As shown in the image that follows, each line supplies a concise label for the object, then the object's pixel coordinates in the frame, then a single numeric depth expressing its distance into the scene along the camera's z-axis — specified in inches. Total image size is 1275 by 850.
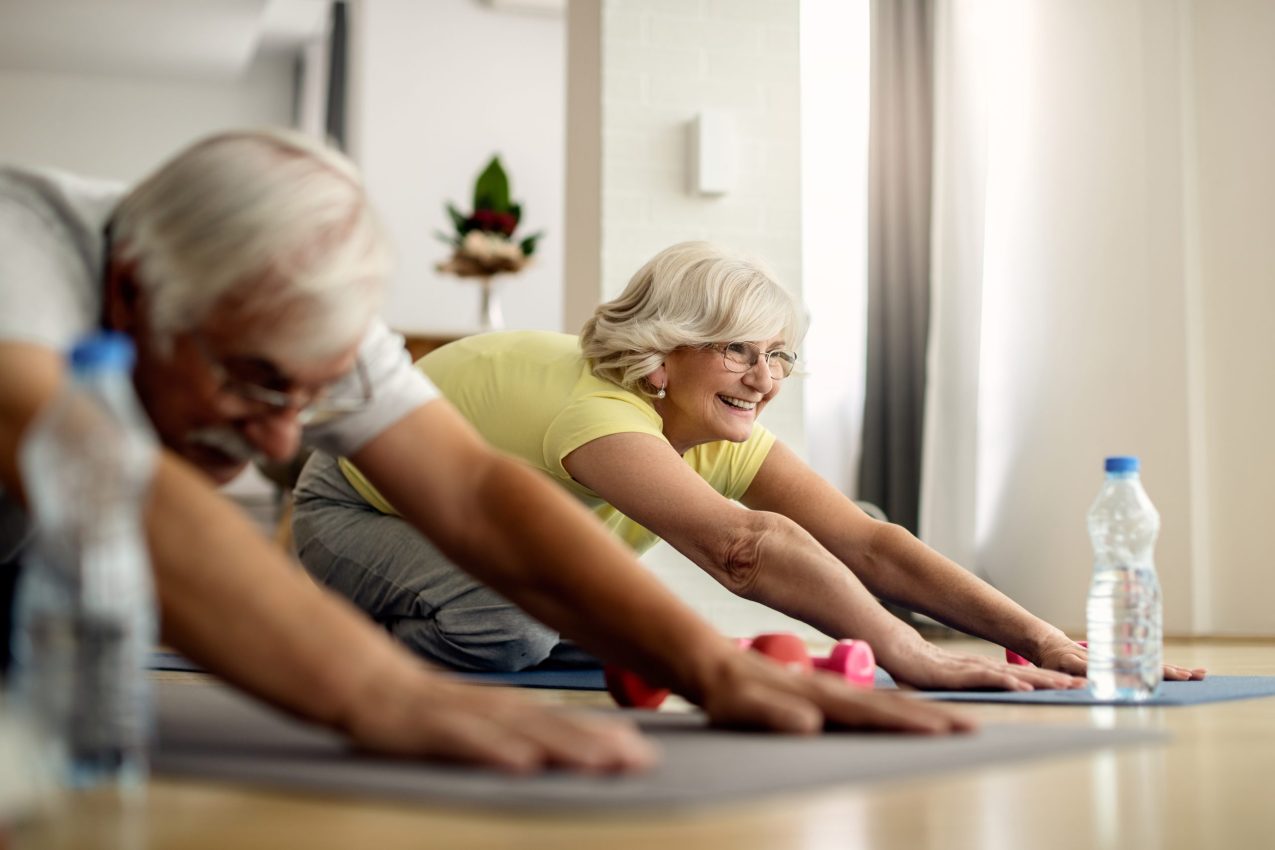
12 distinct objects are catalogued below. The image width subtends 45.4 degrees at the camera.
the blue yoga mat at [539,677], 85.1
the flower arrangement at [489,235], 208.5
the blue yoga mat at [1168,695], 71.2
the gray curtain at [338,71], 299.3
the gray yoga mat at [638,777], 34.4
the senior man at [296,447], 37.6
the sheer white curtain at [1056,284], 174.6
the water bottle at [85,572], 33.9
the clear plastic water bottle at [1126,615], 74.2
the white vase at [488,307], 215.0
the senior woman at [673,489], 79.6
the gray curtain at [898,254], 206.2
